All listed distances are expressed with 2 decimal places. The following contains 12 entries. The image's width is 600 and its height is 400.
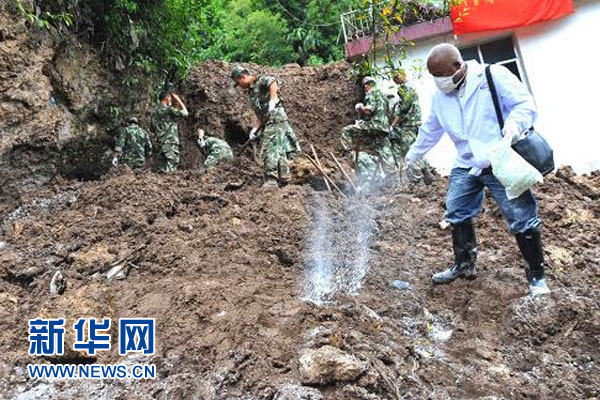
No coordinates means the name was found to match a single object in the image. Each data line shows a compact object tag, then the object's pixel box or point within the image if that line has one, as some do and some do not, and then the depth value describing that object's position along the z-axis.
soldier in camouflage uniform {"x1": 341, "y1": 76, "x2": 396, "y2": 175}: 8.06
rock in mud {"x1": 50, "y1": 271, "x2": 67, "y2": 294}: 4.24
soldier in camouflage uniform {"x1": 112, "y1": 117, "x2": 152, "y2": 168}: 7.88
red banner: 9.27
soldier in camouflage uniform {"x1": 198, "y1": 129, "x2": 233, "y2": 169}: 8.52
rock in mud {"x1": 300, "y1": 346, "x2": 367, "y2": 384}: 2.68
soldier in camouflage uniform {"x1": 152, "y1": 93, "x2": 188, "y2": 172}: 8.66
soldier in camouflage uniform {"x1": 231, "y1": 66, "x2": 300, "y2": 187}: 6.84
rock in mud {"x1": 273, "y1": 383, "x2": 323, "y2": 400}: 2.60
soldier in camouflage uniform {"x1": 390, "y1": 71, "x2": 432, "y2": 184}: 8.21
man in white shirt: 3.33
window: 9.88
